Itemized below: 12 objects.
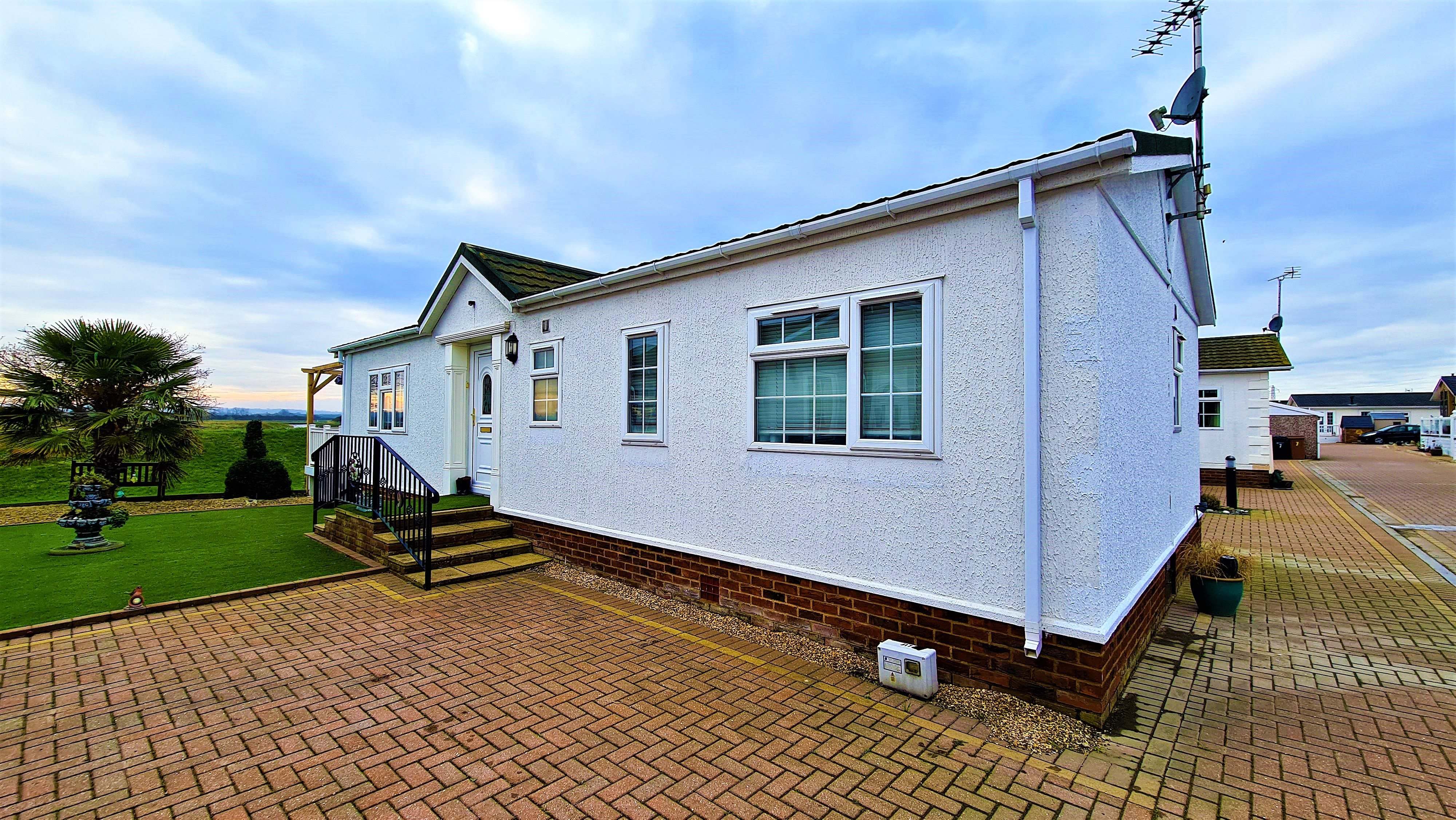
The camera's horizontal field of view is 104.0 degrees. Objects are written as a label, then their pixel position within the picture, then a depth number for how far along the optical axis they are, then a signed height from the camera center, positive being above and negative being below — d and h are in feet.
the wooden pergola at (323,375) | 49.29 +3.61
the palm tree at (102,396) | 30.07 +1.12
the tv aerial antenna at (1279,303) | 79.82 +20.39
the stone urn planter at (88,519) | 25.63 -4.70
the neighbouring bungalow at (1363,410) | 177.88 +2.18
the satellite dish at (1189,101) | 18.29 +10.21
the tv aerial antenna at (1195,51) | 18.34 +12.19
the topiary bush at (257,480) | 43.11 -4.89
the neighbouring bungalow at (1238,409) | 53.57 +0.62
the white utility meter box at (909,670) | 12.92 -5.87
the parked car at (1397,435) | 148.05 -5.19
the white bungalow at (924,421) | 12.01 -0.15
